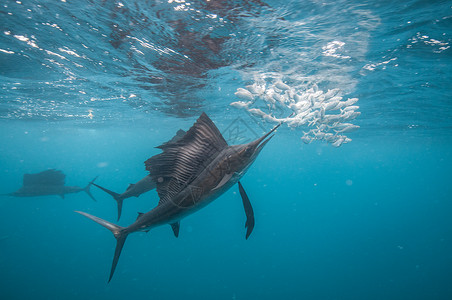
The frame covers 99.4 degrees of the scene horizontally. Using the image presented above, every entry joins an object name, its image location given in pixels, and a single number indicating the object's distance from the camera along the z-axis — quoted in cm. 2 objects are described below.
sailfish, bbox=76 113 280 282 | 209
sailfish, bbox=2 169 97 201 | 1156
